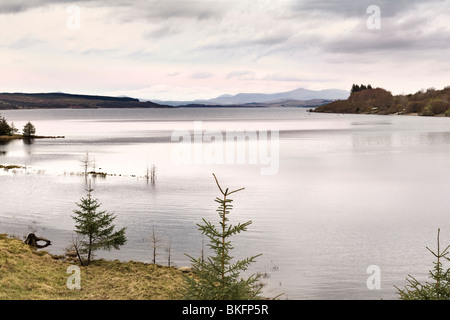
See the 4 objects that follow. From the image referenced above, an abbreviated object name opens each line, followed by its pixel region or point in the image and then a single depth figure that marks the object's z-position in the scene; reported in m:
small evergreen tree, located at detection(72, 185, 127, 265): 30.45
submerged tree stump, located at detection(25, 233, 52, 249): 35.50
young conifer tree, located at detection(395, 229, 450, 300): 14.91
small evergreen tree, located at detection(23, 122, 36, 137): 161.00
